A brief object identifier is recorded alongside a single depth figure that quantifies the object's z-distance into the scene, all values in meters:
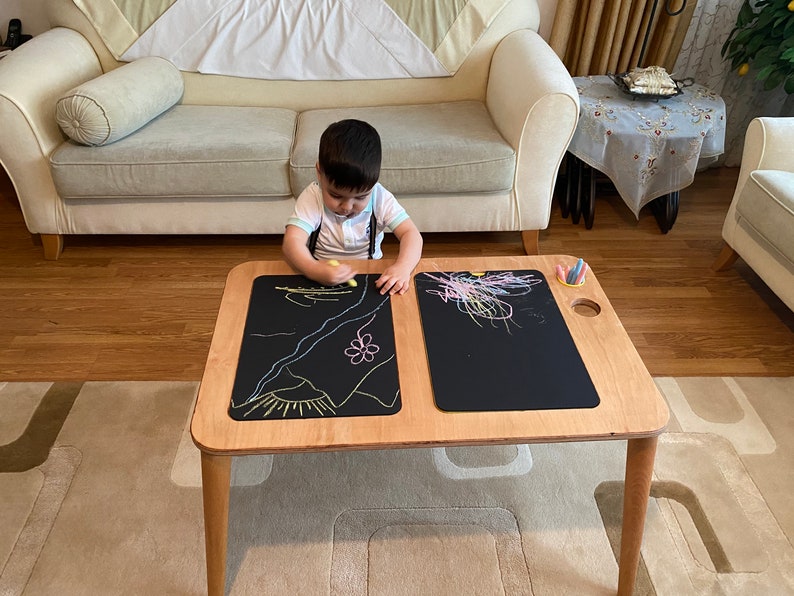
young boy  1.21
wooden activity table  0.94
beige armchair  1.76
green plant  2.19
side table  2.13
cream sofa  1.94
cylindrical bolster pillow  1.85
